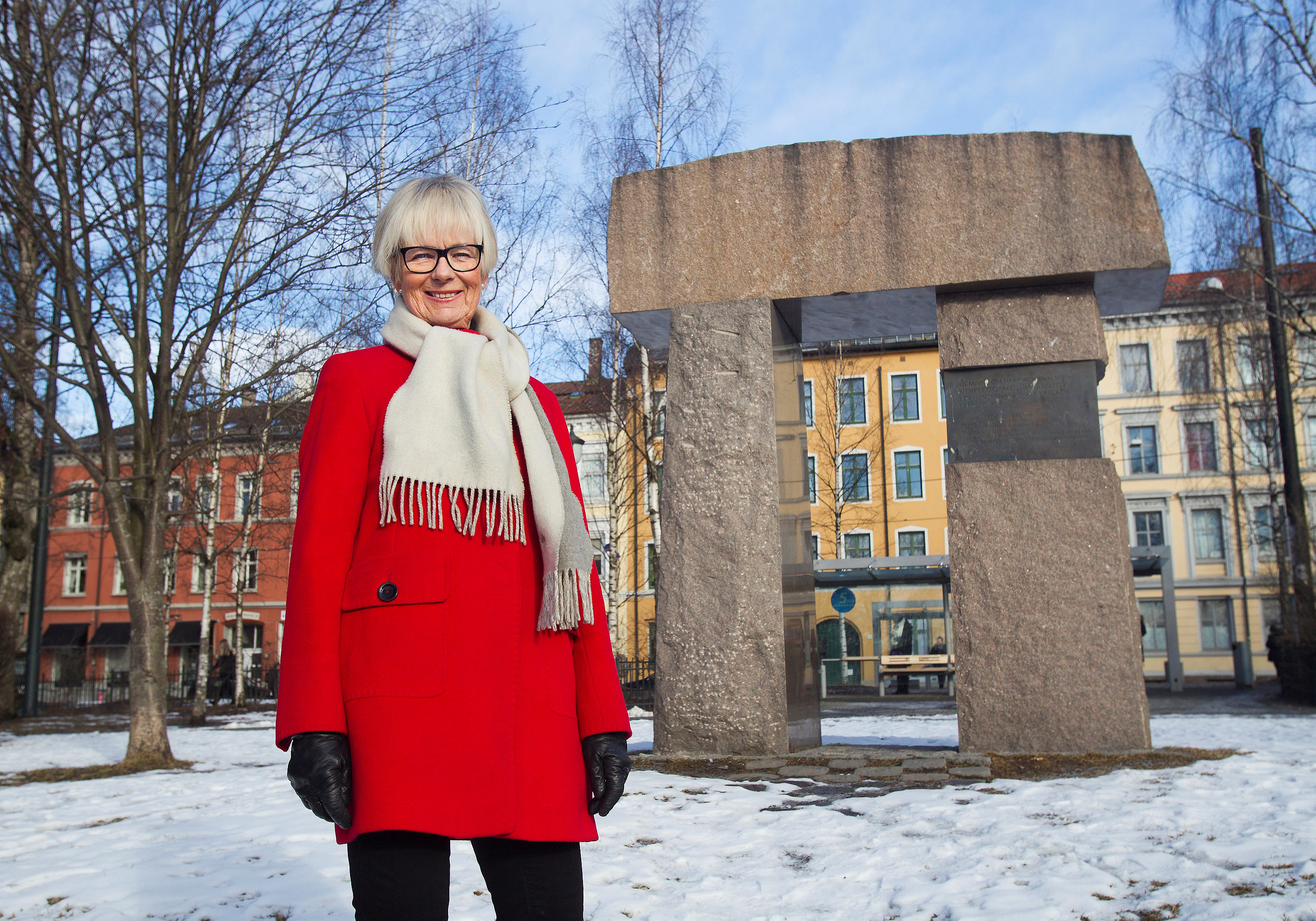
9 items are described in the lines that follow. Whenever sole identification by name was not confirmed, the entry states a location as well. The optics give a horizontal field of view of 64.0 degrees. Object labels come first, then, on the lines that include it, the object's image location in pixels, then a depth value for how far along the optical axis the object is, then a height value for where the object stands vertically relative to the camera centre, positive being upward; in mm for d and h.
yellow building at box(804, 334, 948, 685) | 34656 +5617
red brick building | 35156 +1266
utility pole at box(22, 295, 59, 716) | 15773 +712
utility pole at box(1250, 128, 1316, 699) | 15719 +1734
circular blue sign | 21344 +347
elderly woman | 1743 +15
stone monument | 6199 +1398
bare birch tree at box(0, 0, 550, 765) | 8039 +3321
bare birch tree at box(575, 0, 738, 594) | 18219 +8368
